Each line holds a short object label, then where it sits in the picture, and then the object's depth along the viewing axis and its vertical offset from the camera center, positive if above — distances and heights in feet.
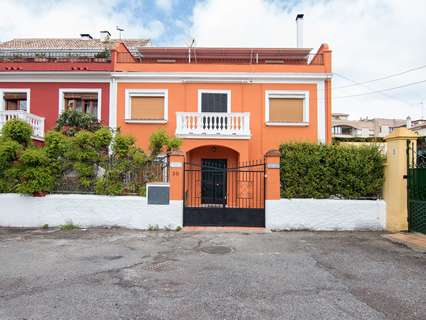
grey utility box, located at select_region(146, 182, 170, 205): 30.35 -2.19
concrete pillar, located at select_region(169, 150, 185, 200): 30.45 -0.23
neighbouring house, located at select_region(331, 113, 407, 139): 195.31 +31.39
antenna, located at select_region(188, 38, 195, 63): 54.38 +21.87
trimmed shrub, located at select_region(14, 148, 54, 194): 30.22 -0.26
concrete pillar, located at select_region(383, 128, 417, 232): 29.30 -1.21
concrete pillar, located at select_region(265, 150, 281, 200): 30.37 -0.24
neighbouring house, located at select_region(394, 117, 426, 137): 100.37 +21.44
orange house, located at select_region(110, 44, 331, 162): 47.21 +12.11
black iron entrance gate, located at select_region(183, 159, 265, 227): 30.71 -3.11
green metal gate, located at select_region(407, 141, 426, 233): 27.91 -1.27
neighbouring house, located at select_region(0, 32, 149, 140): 48.52 +13.93
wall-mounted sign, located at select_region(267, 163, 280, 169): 30.91 +0.69
